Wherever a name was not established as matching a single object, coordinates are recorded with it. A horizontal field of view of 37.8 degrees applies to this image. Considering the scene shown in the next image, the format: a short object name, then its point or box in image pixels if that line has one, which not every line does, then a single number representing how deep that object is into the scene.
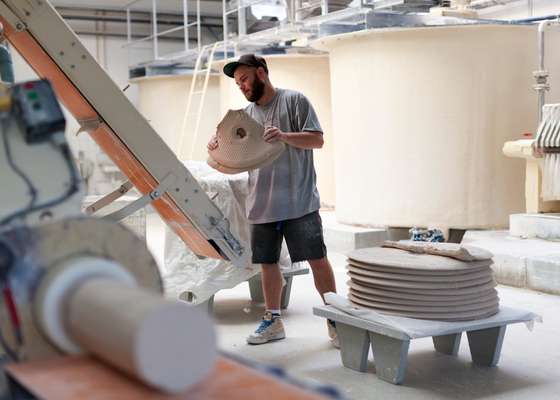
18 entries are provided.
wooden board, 1.27
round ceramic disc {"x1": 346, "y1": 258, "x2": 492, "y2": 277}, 3.75
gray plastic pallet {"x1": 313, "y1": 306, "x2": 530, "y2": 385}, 3.62
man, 4.25
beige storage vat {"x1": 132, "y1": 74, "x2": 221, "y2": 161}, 12.66
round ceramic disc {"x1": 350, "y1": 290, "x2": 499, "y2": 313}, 3.72
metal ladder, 11.13
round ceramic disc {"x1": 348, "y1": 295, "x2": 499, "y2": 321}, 3.72
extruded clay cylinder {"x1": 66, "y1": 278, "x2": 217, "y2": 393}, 1.20
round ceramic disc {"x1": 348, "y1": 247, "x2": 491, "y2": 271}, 3.77
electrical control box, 1.73
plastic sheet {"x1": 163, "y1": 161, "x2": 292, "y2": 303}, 5.01
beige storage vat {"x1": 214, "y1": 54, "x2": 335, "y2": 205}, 10.20
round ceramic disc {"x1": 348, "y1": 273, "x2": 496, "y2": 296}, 3.72
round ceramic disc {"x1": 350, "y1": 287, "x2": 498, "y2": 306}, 3.72
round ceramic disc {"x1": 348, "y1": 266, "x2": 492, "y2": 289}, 3.74
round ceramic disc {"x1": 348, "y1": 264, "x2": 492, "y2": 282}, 3.76
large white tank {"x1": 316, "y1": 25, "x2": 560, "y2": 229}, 7.45
